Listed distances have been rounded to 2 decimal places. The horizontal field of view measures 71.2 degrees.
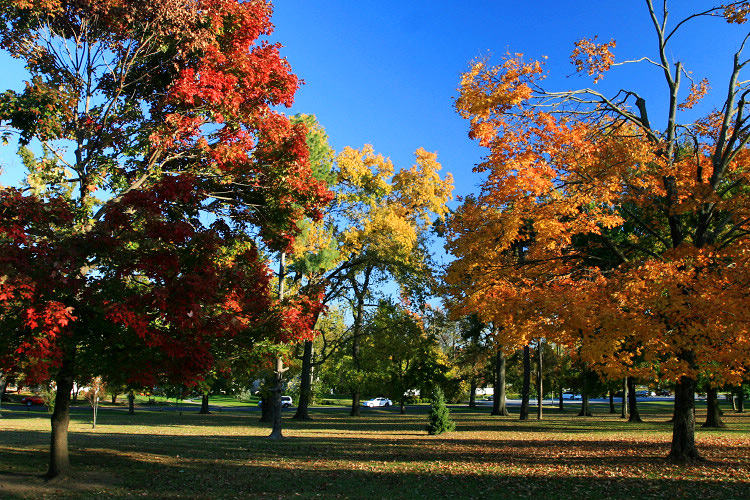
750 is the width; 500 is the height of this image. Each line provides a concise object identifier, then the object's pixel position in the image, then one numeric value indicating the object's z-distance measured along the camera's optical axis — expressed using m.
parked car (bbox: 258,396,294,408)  56.92
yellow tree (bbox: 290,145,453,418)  22.91
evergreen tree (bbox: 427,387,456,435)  21.88
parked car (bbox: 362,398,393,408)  60.68
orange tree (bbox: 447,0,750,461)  10.09
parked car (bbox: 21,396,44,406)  48.29
